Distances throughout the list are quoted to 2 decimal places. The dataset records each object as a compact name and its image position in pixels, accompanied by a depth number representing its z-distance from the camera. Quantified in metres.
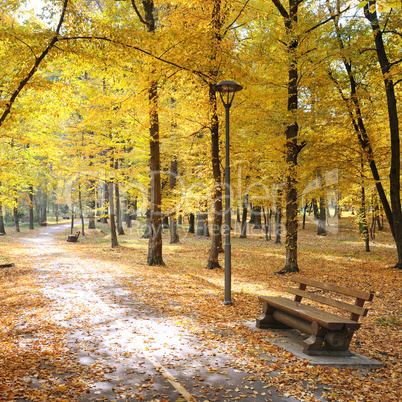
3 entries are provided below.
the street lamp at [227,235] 7.19
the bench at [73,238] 21.69
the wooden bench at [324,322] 4.67
